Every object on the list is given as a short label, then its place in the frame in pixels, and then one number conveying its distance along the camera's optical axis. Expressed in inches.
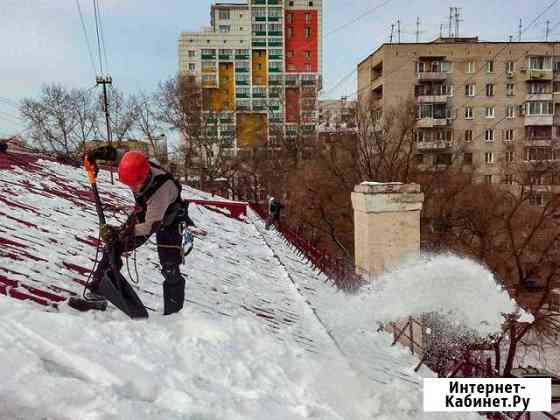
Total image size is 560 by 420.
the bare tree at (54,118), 1510.8
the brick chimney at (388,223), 339.3
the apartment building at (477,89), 1526.8
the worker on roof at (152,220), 165.5
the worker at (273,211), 619.1
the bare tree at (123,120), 1517.0
